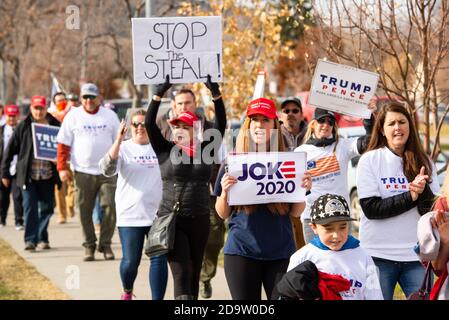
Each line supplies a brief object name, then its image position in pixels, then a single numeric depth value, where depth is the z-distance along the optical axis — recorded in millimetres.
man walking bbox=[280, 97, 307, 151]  15825
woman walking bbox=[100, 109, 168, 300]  15370
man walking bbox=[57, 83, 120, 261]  20460
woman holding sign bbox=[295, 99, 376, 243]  14047
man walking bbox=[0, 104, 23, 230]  26730
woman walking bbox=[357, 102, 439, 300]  11574
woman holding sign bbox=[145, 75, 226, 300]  13152
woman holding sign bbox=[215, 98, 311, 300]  11367
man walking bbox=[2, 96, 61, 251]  22408
